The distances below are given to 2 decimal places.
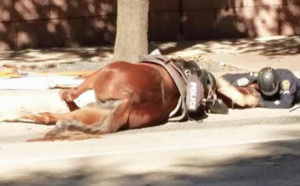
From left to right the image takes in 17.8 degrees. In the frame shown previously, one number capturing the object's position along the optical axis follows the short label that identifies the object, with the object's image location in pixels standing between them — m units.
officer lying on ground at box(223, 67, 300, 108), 11.12
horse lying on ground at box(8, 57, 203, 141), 9.95
